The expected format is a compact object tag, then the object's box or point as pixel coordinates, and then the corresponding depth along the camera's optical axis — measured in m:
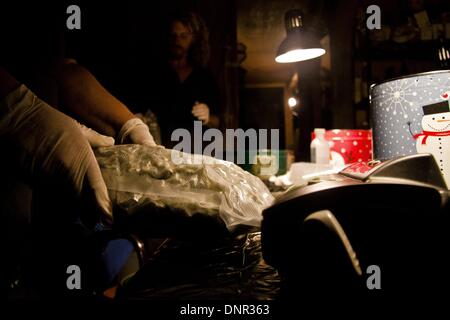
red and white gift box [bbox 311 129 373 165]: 1.59
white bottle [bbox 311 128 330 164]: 1.68
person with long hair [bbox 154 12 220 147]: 1.65
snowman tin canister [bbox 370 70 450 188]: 0.73
